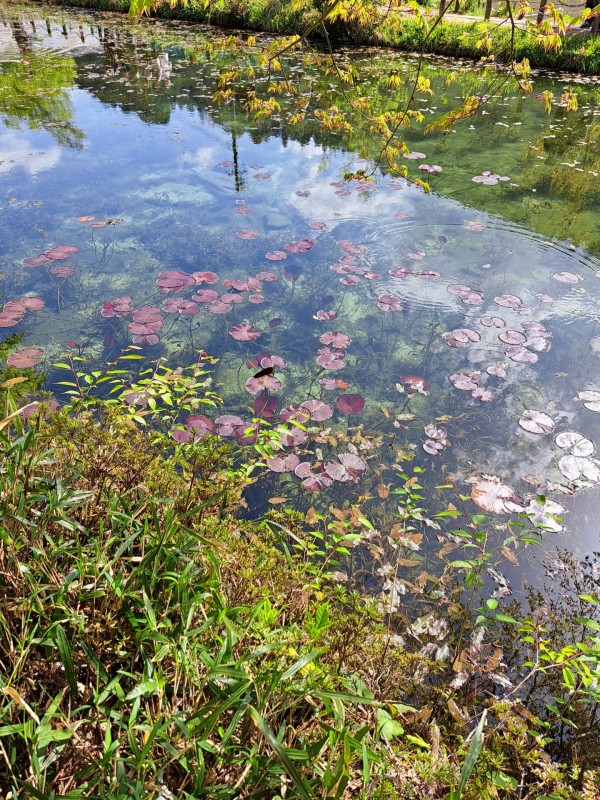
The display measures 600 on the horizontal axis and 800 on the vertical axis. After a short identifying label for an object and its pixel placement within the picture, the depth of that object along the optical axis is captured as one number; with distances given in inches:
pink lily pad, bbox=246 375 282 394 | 109.4
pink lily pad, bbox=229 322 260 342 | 124.3
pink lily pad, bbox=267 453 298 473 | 92.6
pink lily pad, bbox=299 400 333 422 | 103.3
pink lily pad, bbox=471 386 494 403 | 110.3
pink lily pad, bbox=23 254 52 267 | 150.3
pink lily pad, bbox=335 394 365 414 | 106.4
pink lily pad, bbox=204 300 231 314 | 132.9
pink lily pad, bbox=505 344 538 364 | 121.4
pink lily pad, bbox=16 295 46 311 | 132.5
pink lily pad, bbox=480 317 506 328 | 132.1
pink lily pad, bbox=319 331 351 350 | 124.4
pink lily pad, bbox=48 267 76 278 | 146.4
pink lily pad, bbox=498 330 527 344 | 126.8
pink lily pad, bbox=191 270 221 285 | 144.3
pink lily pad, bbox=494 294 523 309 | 139.5
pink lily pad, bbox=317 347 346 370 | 118.1
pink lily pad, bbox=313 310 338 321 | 133.7
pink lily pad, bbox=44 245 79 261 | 154.1
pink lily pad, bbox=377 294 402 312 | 137.8
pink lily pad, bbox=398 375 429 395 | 112.1
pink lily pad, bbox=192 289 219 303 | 136.3
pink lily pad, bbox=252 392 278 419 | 103.7
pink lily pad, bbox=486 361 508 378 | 117.0
